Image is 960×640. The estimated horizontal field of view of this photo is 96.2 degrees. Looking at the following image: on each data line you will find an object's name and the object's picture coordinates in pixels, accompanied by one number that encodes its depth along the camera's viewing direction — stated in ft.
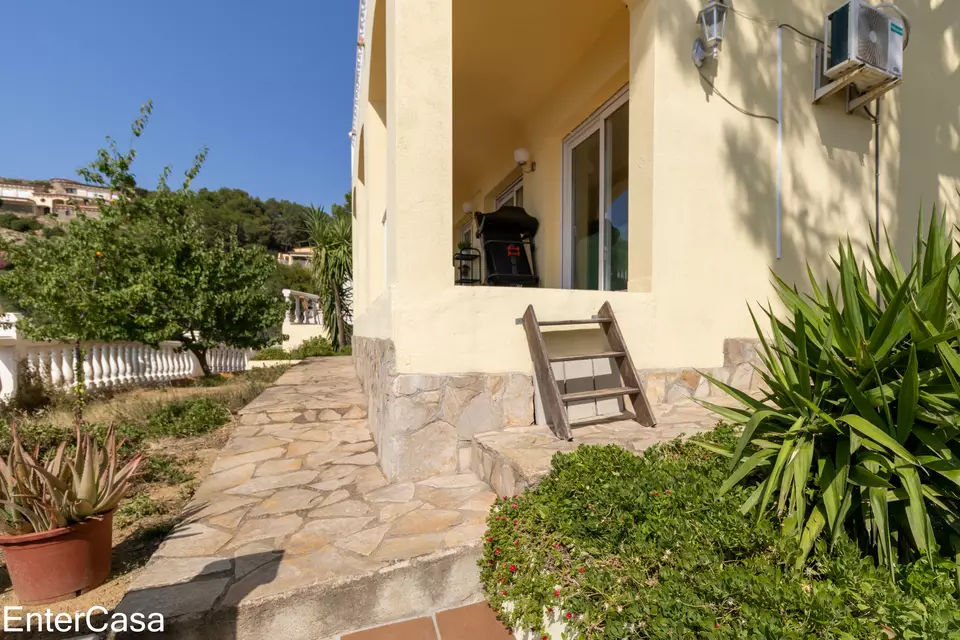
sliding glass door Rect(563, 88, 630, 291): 15.06
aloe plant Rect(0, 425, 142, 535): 5.92
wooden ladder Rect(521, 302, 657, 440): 8.93
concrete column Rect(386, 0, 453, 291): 8.93
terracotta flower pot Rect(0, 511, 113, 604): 5.85
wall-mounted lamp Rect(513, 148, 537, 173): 19.89
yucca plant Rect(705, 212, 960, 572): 4.71
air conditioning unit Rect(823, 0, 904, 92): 11.43
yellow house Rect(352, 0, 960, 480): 9.08
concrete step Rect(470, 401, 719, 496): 7.42
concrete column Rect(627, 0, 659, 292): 10.90
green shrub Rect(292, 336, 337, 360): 45.01
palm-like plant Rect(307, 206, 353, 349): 45.62
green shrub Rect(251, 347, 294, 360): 43.42
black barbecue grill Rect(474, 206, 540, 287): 18.76
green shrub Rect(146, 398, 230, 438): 13.89
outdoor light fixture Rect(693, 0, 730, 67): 10.82
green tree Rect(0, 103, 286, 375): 17.66
